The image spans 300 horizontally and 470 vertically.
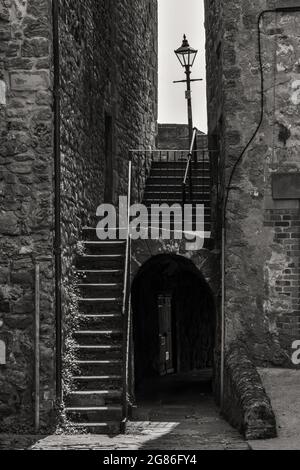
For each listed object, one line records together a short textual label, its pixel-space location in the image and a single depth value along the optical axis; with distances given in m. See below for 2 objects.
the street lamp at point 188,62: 17.69
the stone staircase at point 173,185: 15.49
